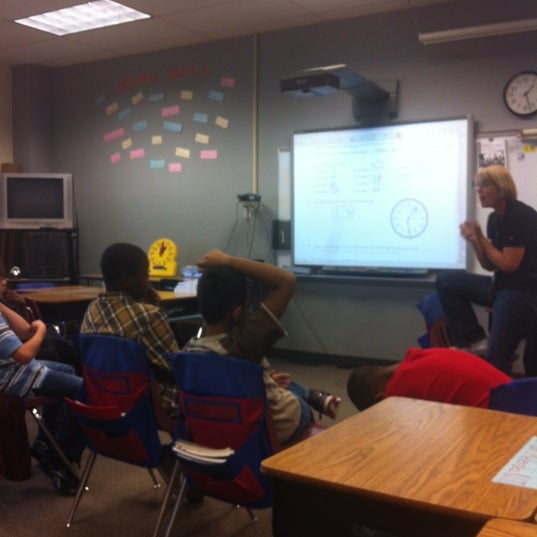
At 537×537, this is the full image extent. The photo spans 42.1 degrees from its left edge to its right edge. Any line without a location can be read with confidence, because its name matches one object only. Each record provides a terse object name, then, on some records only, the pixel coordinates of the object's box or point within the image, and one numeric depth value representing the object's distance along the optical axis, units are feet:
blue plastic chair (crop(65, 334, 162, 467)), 7.98
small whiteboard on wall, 16.17
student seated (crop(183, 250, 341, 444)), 7.20
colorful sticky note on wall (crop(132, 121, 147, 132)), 21.95
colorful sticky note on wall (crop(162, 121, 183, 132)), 21.22
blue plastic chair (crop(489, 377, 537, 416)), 5.94
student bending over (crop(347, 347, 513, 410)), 6.15
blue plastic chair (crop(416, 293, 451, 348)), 12.05
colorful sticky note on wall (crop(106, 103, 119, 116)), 22.64
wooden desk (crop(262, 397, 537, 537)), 3.72
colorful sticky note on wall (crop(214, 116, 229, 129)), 20.33
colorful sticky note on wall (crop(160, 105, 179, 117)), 21.27
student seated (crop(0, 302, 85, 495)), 9.17
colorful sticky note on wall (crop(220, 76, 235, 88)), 20.15
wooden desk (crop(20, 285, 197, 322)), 13.58
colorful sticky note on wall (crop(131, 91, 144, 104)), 21.97
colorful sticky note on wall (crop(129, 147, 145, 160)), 22.12
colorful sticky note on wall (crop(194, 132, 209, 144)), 20.72
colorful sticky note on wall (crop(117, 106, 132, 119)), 22.30
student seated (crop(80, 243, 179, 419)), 8.59
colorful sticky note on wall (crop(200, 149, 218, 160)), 20.61
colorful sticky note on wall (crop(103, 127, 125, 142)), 22.54
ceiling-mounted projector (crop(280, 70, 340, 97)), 15.17
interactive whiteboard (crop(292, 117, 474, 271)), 16.89
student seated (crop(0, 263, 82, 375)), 11.04
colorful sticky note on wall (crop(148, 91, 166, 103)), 21.48
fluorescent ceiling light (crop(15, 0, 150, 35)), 17.85
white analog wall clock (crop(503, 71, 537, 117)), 16.10
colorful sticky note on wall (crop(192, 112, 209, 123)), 20.70
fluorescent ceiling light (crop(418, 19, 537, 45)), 15.60
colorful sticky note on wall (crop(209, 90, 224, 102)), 20.36
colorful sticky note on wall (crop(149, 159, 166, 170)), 21.69
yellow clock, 19.15
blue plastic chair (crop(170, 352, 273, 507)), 6.64
